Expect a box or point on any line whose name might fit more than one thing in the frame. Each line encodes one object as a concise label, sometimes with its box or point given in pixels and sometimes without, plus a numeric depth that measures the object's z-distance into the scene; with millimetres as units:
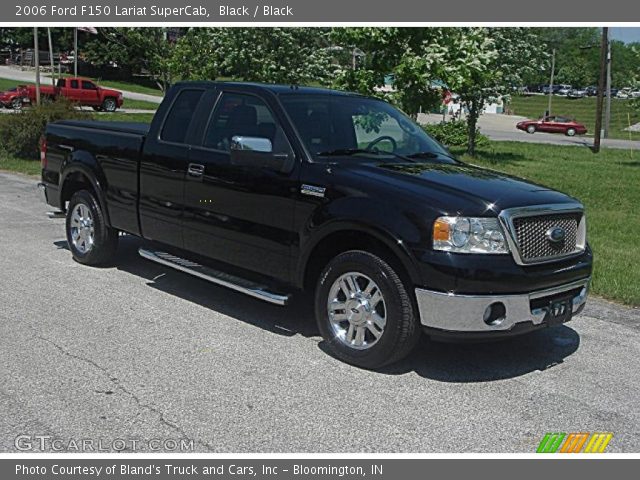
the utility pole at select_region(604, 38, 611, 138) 45338
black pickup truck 4805
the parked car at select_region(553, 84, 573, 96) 99594
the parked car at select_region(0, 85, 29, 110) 37188
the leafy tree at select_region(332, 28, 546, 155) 12641
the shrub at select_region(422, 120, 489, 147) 27141
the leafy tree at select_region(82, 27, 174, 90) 24781
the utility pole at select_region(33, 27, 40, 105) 21516
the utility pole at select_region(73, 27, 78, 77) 49406
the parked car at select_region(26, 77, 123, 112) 38800
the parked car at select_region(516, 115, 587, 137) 51406
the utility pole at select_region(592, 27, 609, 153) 31328
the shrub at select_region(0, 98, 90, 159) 18016
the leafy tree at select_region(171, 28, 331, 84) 15883
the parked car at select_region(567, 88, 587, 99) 94125
